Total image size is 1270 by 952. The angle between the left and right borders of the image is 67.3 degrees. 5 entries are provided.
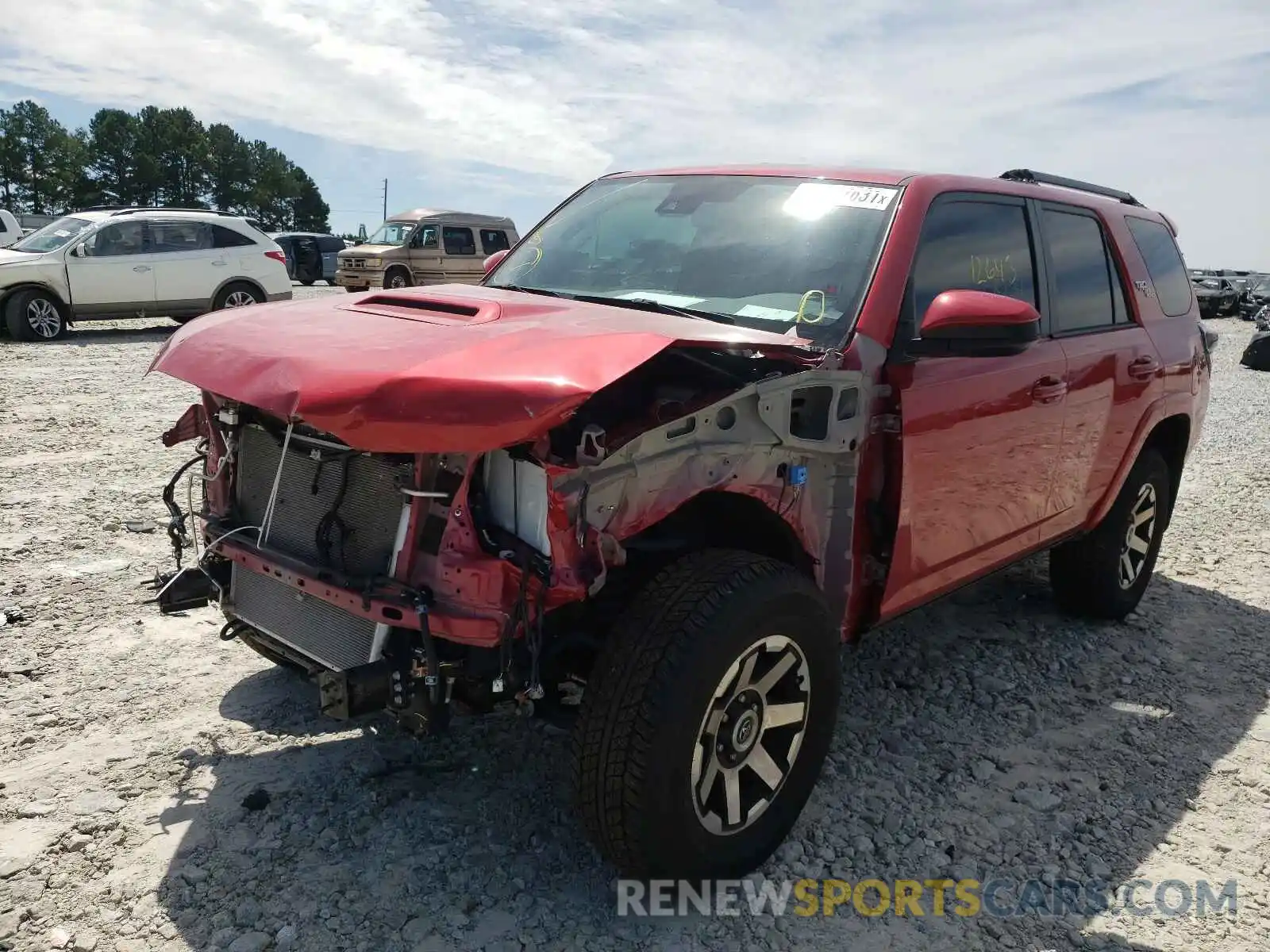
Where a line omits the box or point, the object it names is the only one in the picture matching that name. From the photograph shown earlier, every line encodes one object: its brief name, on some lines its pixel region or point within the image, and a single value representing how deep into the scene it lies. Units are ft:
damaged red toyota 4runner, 7.47
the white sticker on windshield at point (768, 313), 9.98
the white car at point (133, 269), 42.73
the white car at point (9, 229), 55.52
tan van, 70.38
